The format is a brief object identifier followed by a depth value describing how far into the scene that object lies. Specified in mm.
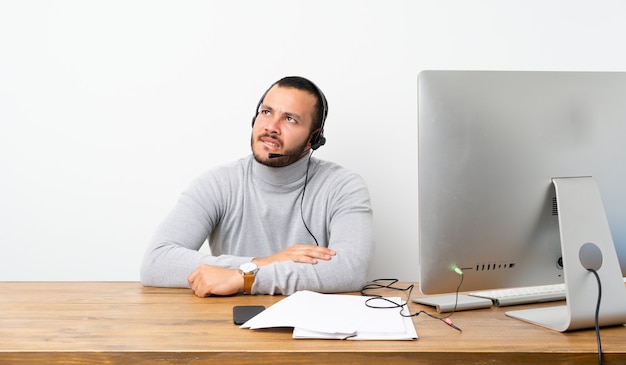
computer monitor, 1159
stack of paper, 1104
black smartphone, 1205
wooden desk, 1021
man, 1950
